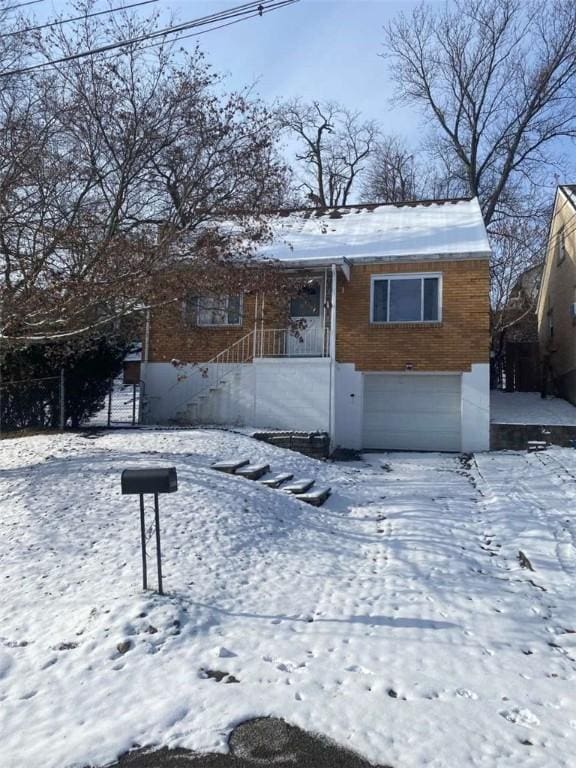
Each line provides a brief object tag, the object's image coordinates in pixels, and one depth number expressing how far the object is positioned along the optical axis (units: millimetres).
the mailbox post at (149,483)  4773
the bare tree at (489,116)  25453
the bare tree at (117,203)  9203
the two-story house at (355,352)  13992
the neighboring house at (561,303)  18328
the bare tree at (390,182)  32781
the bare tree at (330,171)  32469
